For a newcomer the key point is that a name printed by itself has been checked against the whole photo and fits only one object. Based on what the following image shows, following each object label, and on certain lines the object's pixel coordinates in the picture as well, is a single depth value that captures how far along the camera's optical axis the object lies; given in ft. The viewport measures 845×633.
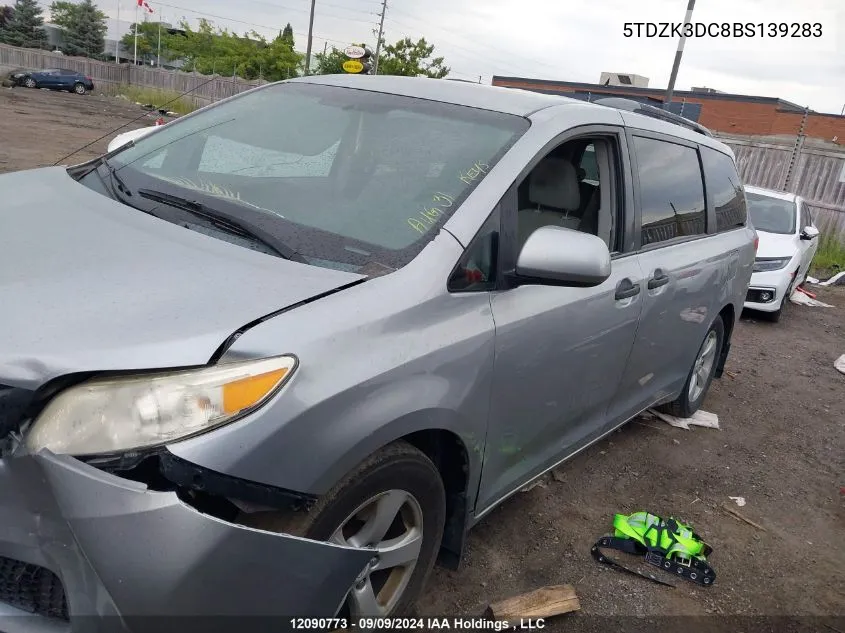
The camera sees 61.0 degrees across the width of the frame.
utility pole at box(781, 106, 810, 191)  46.82
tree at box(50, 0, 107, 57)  244.22
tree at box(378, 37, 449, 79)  119.55
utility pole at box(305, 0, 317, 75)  120.37
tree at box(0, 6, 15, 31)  240.90
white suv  28.14
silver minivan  5.40
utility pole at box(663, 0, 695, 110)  49.26
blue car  127.13
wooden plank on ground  8.93
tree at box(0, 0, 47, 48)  227.61
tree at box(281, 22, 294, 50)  169.46
